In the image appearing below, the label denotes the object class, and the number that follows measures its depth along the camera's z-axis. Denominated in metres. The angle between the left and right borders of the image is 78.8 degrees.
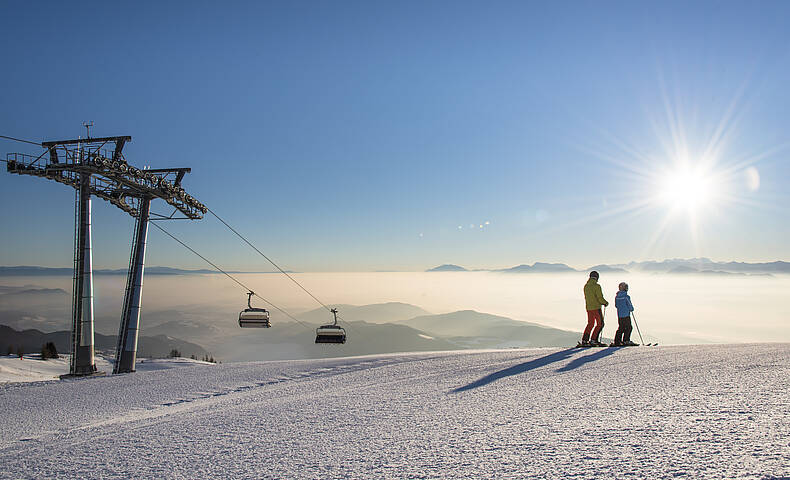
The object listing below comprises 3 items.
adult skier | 14.18
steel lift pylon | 17.34
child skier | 14.44
